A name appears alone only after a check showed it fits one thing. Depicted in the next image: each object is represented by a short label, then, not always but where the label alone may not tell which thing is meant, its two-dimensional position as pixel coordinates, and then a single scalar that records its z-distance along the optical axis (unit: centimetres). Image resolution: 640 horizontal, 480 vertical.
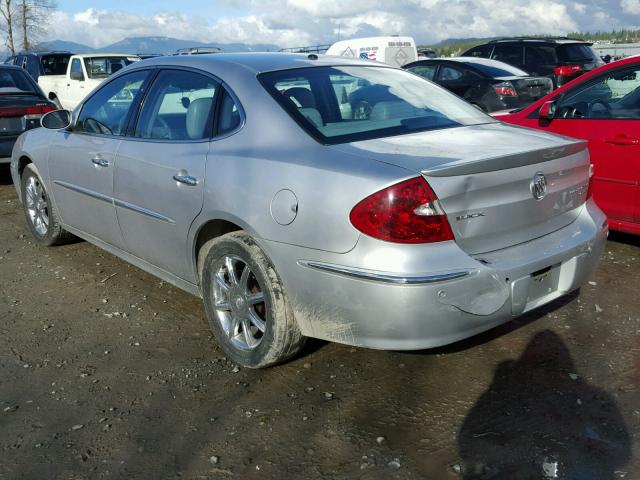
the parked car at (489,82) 1023
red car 482
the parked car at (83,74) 1522
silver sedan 273
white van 1681
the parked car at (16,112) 837
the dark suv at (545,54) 1326
